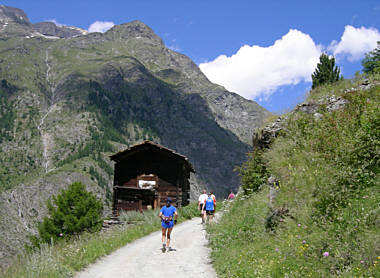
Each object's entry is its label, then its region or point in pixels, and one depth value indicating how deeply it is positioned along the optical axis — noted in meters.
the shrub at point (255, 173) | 15.27
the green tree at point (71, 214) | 32.41
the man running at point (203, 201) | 19.70
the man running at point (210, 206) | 18.56
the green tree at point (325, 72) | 27.08
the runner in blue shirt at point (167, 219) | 13.15
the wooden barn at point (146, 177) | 27.61
